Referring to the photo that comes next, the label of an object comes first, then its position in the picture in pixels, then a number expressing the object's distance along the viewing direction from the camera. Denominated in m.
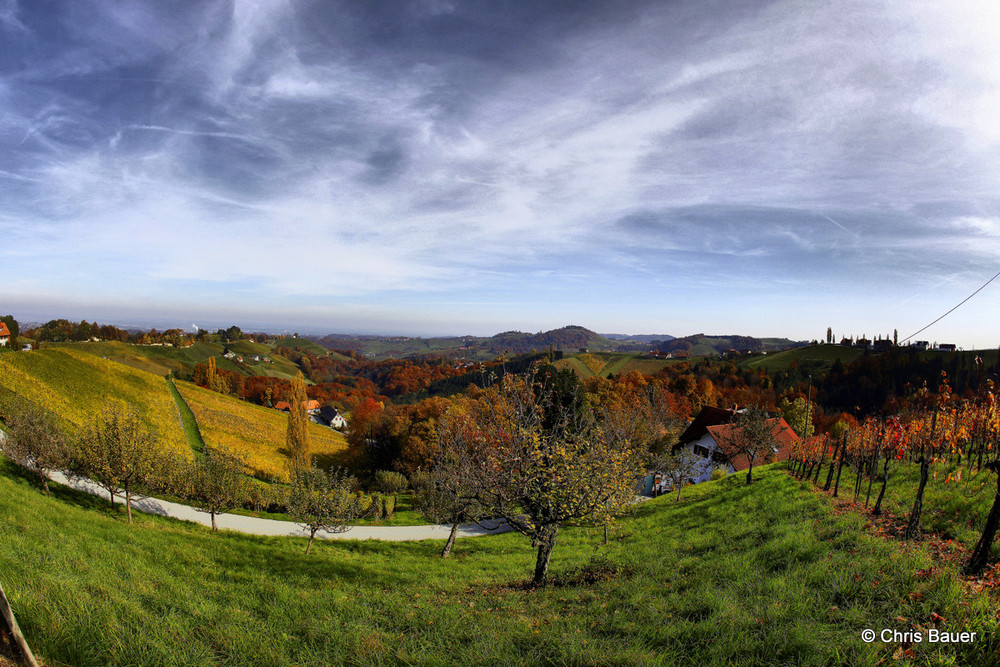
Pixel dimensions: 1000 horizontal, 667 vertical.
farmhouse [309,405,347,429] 122.88
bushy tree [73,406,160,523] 20.44
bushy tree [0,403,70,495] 20.64
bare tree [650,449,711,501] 32.31
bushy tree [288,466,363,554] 22.84
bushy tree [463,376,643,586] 11.71
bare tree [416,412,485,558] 13.16
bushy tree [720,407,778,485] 29.28
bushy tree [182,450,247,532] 24.05
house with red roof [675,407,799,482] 41.88
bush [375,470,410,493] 46.50
